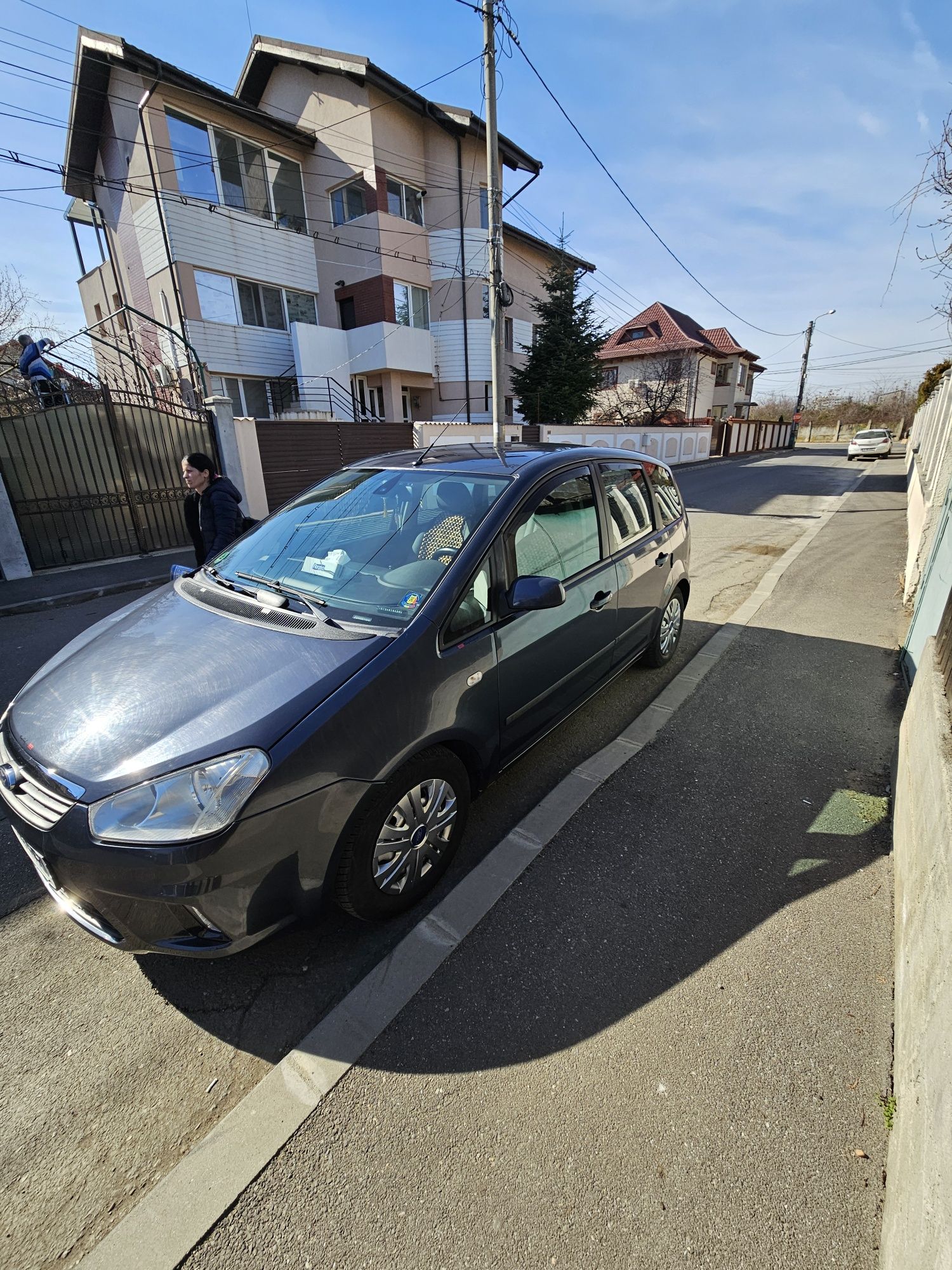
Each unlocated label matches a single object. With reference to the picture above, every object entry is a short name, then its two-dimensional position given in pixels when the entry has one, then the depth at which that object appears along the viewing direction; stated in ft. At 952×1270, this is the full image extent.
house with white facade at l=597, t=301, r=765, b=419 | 110.01
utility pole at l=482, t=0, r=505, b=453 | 31.50
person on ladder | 29.58
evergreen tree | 65.82
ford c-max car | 5.66
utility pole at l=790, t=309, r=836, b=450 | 139.91
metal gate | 26.40
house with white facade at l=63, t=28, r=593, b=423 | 48.52
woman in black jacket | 15.72
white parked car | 93.09
